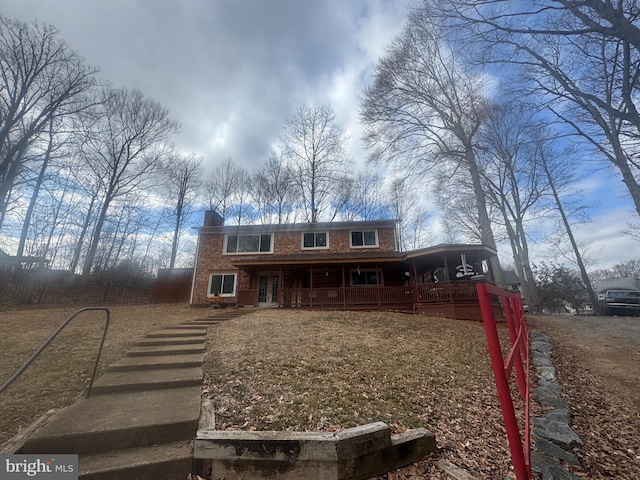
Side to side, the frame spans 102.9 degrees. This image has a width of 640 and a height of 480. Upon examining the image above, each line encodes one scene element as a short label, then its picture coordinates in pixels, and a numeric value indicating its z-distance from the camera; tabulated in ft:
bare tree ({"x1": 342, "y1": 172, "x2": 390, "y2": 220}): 82.30
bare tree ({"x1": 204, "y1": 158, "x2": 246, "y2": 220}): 82.28
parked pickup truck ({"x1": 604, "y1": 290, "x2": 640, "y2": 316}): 48.32
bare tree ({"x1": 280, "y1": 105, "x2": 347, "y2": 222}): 76.33
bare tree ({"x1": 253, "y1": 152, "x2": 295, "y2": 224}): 79.66
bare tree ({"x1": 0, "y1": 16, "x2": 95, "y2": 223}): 43.37
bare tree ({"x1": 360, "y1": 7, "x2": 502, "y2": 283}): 48.96
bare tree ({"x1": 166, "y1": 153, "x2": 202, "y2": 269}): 80.94
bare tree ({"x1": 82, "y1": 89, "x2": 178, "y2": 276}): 62.13
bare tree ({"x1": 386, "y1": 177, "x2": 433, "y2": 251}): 84.04
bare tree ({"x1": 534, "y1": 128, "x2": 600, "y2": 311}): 53.91
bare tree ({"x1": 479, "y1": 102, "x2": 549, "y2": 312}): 52.11
